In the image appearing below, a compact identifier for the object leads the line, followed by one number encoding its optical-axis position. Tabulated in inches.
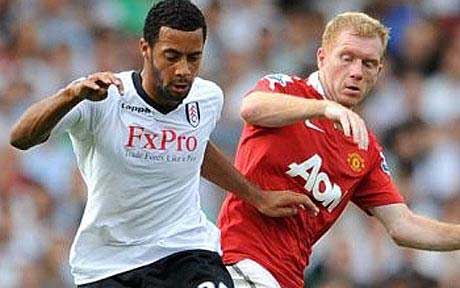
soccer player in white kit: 608.4
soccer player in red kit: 666.8
